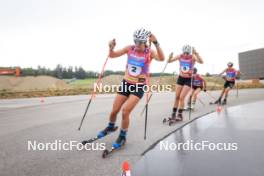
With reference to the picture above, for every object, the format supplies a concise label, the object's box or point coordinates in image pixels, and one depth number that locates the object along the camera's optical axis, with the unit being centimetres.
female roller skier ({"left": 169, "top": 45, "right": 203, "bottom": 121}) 895
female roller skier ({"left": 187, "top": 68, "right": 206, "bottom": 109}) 1341
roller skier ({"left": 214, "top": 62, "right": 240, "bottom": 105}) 1445
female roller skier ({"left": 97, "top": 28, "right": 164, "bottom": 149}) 555
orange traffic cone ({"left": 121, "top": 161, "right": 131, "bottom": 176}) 334
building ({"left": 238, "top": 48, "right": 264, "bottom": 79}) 10994
